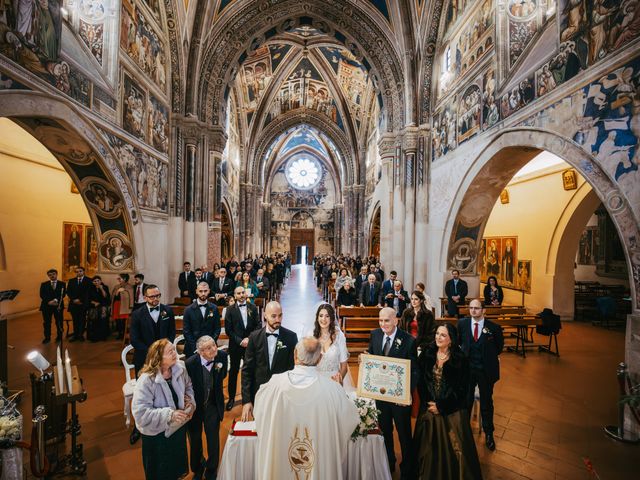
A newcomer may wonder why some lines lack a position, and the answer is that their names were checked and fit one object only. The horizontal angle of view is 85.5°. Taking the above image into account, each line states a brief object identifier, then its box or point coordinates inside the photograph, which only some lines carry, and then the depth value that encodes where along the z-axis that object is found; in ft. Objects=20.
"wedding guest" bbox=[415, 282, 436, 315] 21.58
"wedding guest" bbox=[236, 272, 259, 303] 26.30
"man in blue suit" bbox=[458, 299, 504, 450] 13.28
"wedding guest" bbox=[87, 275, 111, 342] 26.30
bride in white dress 11.87
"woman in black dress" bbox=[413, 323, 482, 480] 9.43
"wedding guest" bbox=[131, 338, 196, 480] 8.57
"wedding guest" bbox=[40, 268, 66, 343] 25.61
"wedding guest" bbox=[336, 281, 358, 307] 33.24
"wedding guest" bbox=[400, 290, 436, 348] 15.72
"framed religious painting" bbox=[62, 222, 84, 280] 40.73
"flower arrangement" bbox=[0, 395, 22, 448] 8.66
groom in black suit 11.53
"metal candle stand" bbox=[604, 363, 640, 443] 13.56
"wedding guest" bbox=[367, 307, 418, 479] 10.88
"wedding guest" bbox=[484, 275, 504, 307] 28.99
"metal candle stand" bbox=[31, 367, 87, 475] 11.21
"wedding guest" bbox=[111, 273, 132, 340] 26.11
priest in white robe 7.68
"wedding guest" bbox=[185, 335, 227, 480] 10.27
